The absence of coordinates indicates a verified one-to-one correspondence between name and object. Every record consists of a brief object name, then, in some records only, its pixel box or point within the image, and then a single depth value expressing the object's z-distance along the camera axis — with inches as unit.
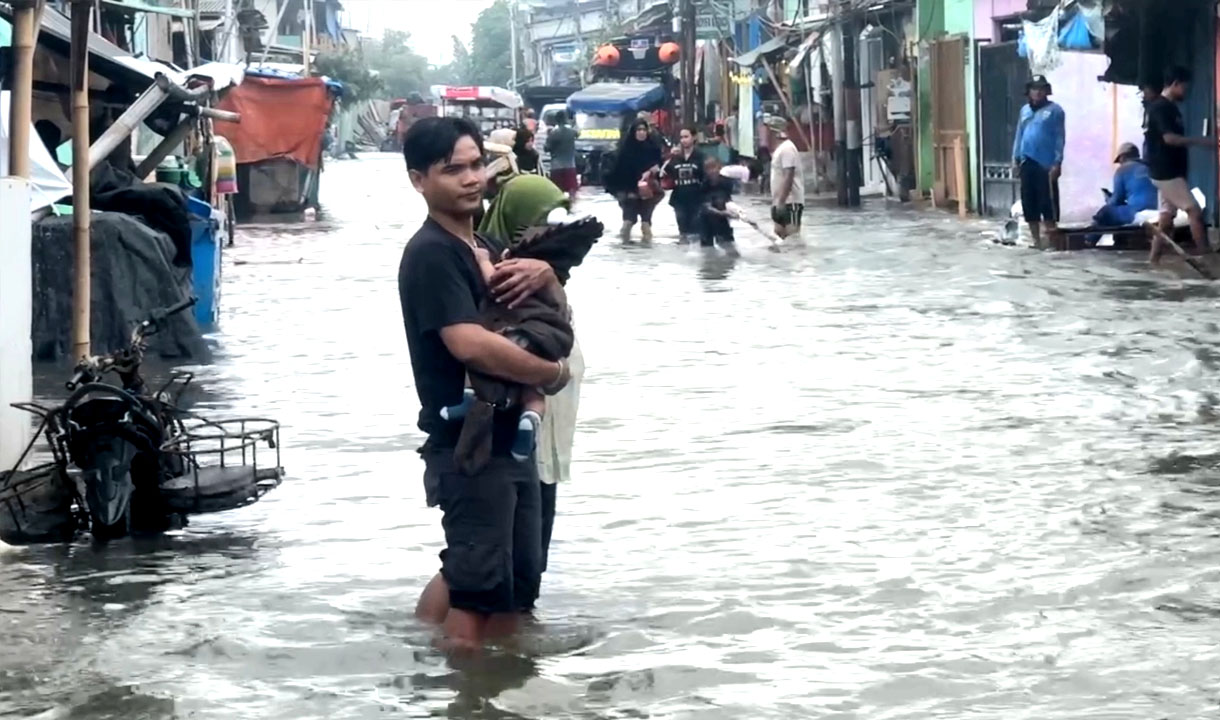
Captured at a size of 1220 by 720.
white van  1534.2
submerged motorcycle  302.5
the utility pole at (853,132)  1240.8
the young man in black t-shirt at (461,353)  226.2
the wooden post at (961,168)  1110.4
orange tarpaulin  1248.2
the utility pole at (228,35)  1496.1
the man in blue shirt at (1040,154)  836.0
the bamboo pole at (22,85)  358.0
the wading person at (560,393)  245.9
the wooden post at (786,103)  1383.2
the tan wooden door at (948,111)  1148.7
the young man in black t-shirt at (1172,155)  709.3
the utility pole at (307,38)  2600.4
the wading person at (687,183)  932.6
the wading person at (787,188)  927.7
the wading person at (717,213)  908.6
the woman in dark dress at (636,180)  988.6
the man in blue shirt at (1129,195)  829.8
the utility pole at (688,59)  1780.3
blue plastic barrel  605.9
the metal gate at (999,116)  1052.5
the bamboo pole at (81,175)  383.9
